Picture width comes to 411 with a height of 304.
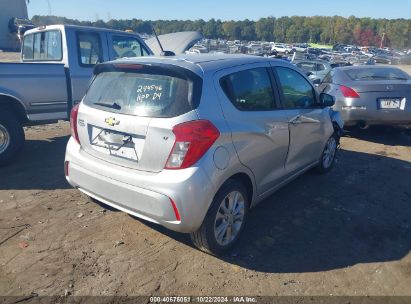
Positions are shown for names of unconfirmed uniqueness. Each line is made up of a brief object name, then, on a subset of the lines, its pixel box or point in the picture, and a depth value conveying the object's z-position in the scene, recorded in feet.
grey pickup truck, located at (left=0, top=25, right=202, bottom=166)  17.22
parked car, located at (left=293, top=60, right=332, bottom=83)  49.14
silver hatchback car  9.43
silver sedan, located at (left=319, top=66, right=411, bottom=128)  23.11
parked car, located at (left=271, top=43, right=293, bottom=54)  147.68
